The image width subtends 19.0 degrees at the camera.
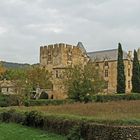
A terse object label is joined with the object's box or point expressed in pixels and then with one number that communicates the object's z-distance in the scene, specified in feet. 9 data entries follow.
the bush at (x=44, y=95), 269.03
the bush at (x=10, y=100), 204.17
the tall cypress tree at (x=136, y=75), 251.46
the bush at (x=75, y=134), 62.64
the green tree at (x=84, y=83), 200.64
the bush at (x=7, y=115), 110.36
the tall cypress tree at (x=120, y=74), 249.14
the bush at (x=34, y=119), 87.49
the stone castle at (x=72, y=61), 280.51
